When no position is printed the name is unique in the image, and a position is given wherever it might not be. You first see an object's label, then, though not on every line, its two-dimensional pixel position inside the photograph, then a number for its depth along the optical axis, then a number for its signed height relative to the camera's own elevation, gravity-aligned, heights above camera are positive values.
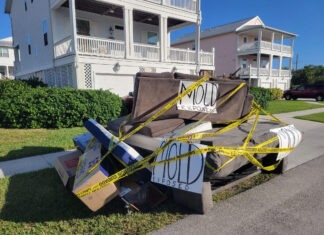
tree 48.06 +1.69
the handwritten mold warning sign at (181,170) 2.70 -1.01
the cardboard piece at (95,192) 2.95 -1.30
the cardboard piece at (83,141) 4.35 -1.08
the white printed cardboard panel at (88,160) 3.24 -1.10
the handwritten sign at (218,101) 4.19 -0.32
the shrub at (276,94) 24.23 -1.11
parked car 26.94 -0.99
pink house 28.61 +4.20
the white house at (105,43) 11.94 +2.14
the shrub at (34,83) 13.37 -0.03
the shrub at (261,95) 14.45 -0.74
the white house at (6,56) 39.62 +4.30
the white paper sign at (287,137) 3.89 -0.89
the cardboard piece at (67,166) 3.59 -1.33
